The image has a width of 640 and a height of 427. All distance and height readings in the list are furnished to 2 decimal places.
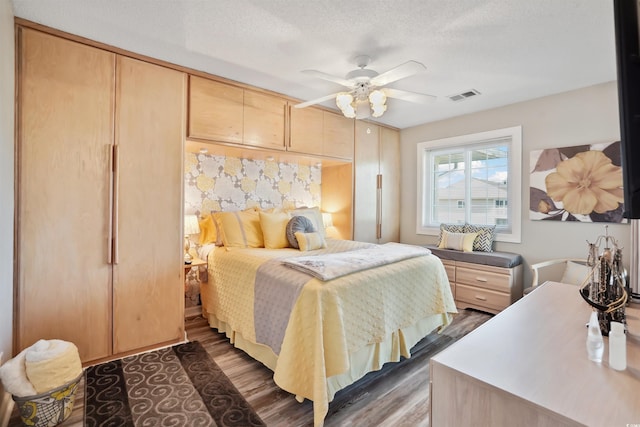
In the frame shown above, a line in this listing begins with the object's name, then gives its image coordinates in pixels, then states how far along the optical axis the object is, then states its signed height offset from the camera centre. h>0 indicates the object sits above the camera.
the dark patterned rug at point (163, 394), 1.70 -1.17
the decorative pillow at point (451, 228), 3.99 -0.18
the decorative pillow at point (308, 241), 2.96 -0.27
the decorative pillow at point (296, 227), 3.07 -0.14
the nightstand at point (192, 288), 3.29 -0.84
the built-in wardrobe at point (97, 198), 2.03 +0.11
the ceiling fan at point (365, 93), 2.32 +0.97
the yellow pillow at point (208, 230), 3.14 -0.18
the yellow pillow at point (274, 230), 3.06 -0.17
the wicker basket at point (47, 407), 1.58 -1.06
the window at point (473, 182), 3.62 +0.46
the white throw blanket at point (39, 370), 1.58 -0.88
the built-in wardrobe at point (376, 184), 4.14 +0.45
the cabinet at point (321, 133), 3.46 +1.01
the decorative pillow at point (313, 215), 3.48 -0.01
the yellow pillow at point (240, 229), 2.94 -0.16
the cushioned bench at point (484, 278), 3.29 -0.73
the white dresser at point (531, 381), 0.74 -0.47
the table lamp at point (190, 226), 3.01 -0.13
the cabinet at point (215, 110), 2.74 +0.99
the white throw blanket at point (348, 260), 1.95 -0.35
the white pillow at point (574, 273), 2.92 -0.57
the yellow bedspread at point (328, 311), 1.73 -0.70
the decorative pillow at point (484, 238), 3.68 -0.29
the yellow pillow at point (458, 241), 3.73 -0.33
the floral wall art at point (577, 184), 2.90 +0.34
